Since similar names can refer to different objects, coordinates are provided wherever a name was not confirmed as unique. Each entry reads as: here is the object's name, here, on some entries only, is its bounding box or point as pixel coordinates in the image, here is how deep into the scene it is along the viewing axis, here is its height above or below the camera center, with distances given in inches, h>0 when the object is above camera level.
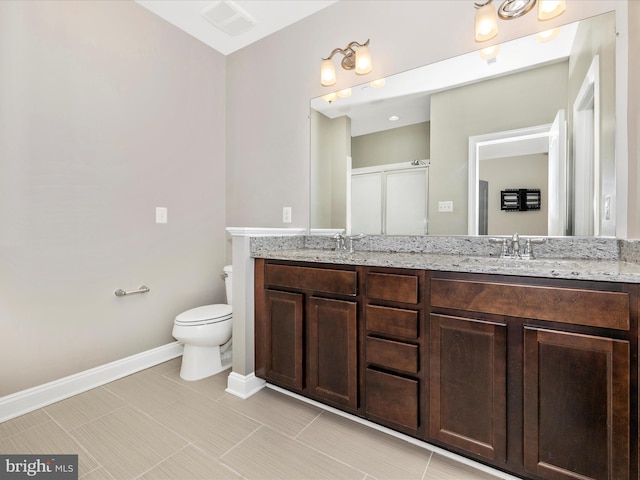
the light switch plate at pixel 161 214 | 90.8 +6.9
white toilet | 78.5 -26.4
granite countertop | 39.0 -4.5
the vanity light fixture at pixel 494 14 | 59.9 +44.8
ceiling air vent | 84.0 +63.5
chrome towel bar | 82.4 -14.8
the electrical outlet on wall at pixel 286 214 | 95.3 +7.0
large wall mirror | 57.6 +20.7
